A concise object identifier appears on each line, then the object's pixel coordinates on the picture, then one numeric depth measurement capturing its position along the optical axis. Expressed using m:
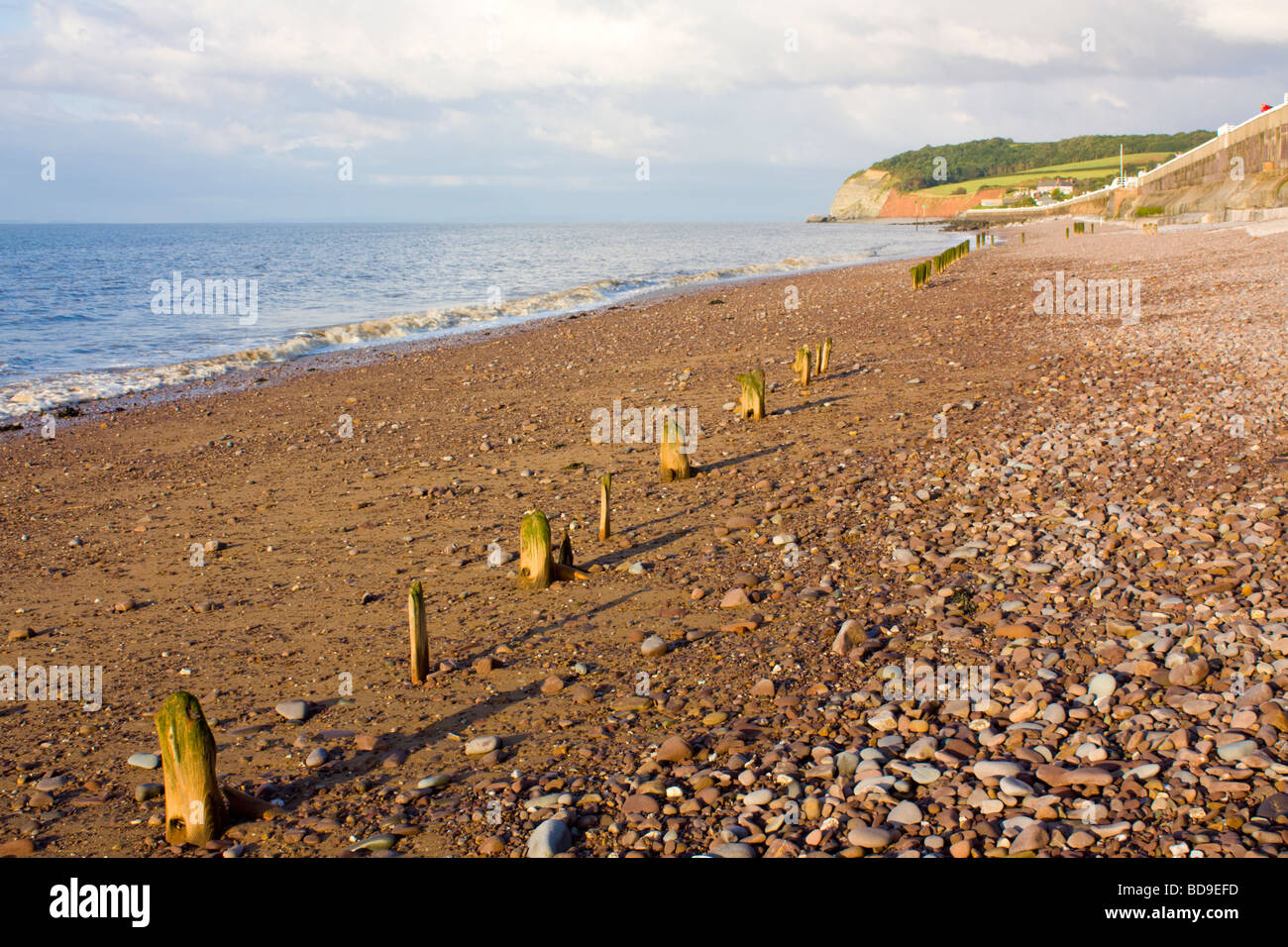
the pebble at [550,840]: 4.27
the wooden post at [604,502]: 8.67
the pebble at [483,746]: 5.37
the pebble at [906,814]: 4.26
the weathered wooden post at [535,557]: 7.76
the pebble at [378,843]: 4.48
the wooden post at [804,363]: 15.07
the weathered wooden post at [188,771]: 4.55
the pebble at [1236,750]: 4.42
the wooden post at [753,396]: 13.37
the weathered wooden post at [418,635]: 6.08
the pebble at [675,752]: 5.11
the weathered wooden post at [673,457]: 10.62
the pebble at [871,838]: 4.10
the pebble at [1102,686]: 5.26
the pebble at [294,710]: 5.98
